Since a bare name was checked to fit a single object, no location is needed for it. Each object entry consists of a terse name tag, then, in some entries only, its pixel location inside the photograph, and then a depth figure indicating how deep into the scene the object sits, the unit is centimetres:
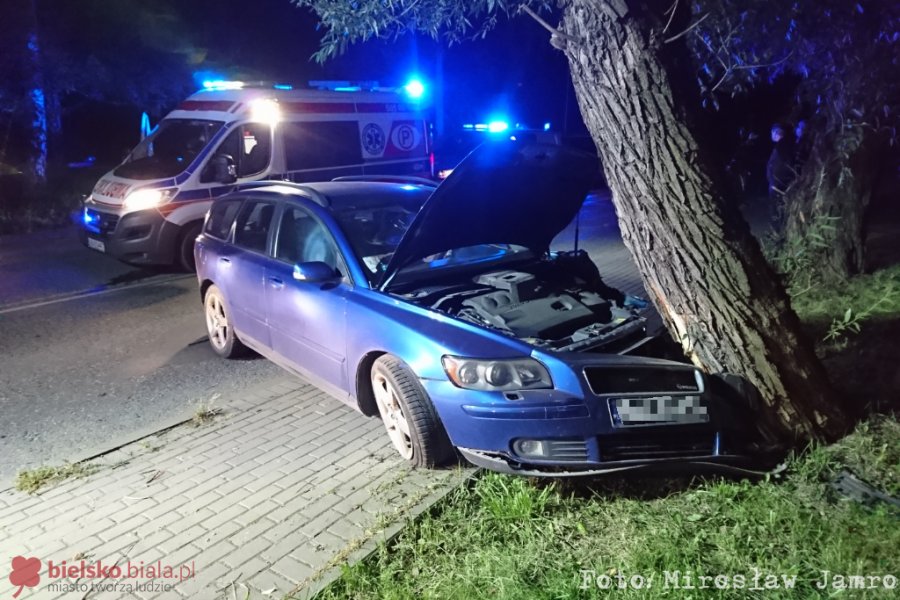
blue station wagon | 320
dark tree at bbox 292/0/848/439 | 330
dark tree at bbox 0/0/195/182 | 1330
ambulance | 862
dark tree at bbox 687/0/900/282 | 620
